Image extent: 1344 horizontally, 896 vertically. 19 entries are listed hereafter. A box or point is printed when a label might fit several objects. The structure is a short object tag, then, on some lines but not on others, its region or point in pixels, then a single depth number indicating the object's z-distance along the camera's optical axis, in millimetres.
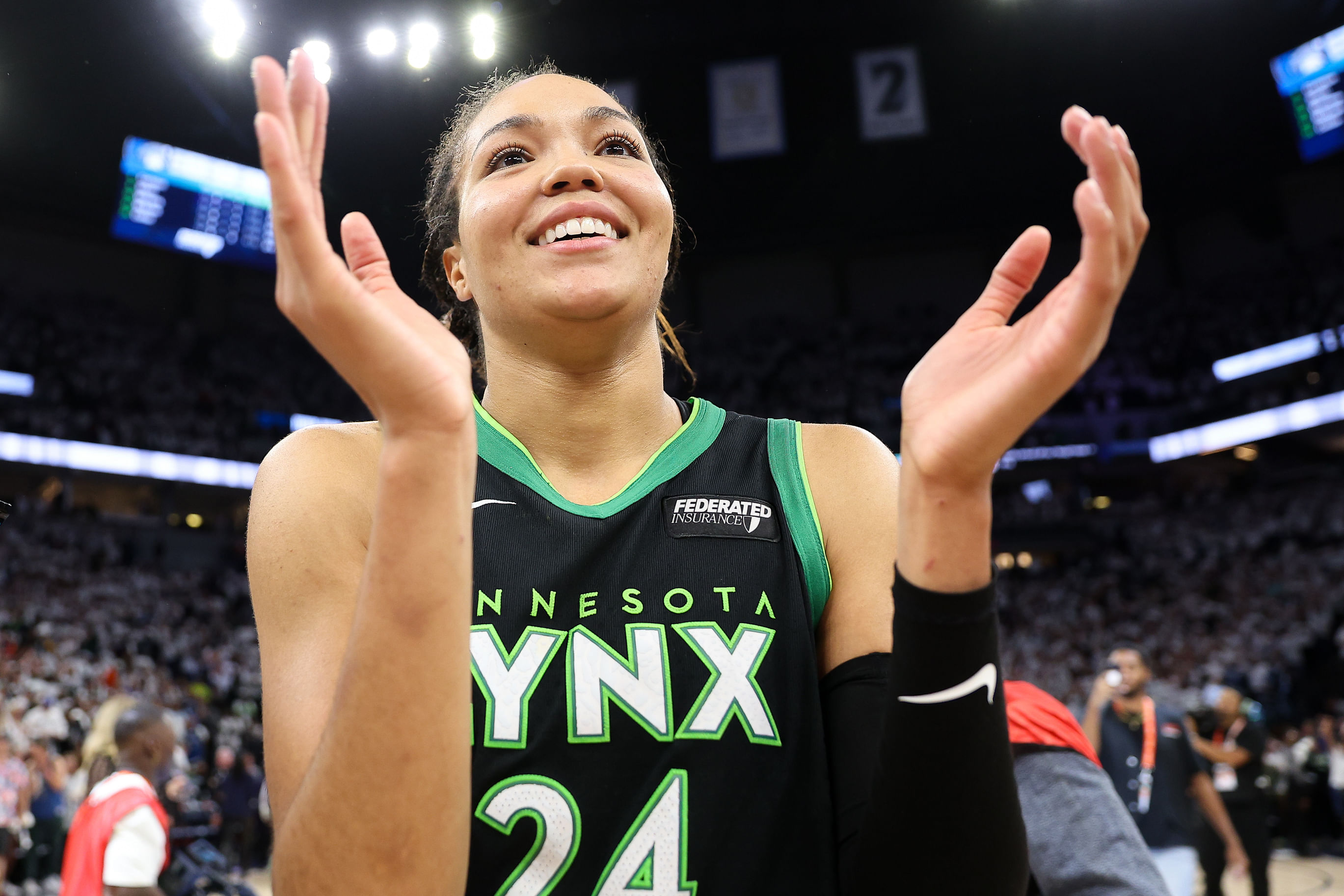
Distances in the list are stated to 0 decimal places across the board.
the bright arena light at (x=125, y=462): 19188
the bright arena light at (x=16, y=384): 19391
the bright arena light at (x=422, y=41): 11672
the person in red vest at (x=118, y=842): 3984
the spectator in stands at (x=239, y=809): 10508
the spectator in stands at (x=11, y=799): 8070
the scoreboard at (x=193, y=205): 14930
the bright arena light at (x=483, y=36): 11750
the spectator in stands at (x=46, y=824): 8359
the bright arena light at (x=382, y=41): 11844
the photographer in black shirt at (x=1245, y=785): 6707
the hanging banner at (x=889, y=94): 13703
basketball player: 918
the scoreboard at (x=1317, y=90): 14195
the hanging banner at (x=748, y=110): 13953
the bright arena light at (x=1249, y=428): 19906
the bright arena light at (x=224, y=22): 10727
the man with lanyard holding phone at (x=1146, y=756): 4895
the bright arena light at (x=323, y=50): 10719
